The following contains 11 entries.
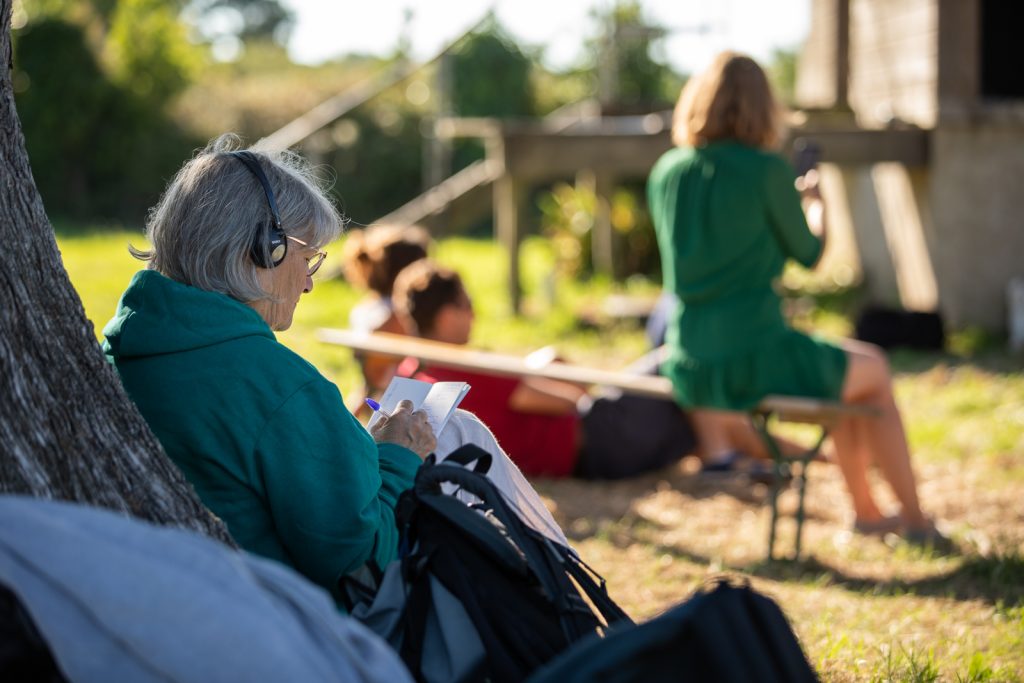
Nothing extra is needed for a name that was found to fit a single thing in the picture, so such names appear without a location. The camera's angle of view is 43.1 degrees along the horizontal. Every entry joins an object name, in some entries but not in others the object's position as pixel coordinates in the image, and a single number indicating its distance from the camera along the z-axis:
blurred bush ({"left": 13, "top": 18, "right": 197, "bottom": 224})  20.84
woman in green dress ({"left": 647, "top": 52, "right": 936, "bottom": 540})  4.80
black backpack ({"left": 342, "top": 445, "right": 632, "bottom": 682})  2.12
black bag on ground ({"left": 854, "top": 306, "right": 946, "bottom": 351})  8.95
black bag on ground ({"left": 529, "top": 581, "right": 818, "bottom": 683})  1.70
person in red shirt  5.70
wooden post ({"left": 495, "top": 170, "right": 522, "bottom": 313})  10.23
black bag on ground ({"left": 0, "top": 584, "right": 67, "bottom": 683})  1.65
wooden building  9.20
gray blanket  1.65
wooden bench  4.79
